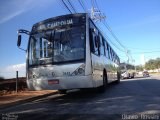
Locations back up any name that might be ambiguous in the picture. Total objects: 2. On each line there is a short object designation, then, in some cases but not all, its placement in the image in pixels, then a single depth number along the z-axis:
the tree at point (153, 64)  62.18
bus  5.03
